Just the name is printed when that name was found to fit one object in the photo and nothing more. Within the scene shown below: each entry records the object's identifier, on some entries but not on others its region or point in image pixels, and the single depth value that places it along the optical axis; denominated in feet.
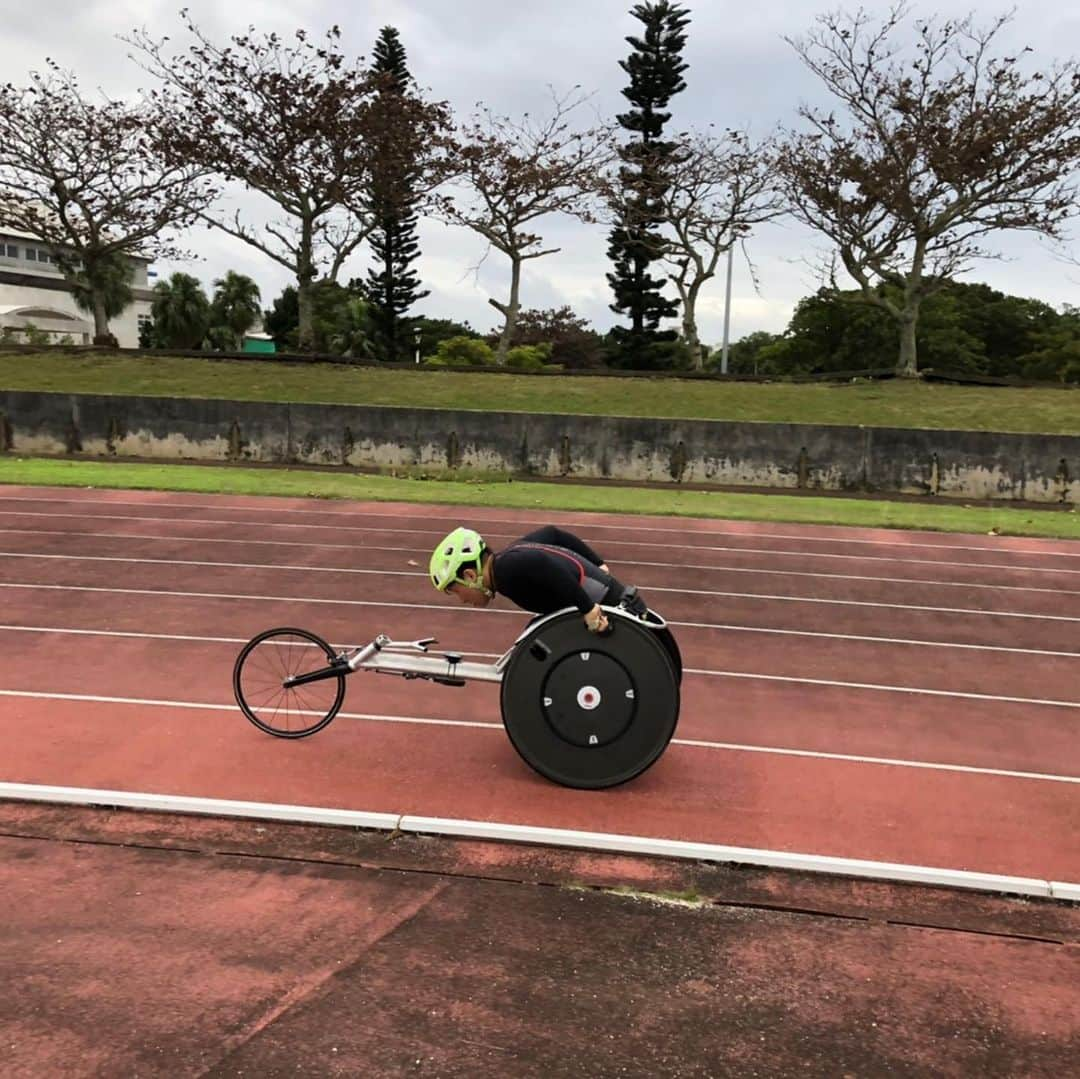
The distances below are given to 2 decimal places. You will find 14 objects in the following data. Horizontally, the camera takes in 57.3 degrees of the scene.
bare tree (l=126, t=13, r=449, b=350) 117.29
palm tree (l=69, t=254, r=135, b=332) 180.98
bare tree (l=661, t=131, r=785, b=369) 132.26
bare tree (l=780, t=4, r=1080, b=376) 103.30
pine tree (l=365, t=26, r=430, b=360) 171.01
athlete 18.22
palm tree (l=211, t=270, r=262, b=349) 223.92
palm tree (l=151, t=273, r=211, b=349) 217.23
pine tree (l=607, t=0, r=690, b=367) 146.10
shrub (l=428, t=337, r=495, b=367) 192.24
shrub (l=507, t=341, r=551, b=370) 193.17
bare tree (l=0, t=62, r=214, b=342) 121.19
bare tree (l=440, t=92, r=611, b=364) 129.08
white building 259.19
